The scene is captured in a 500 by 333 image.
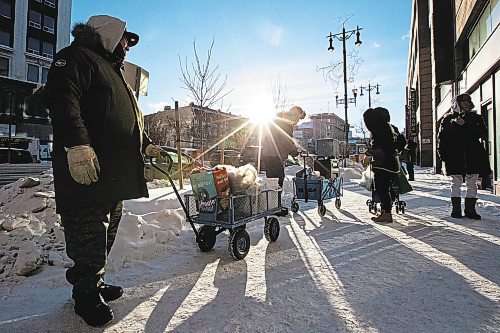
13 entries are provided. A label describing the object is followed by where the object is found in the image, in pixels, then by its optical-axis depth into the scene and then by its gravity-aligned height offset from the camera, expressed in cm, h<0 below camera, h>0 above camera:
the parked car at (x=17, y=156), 2011 +117
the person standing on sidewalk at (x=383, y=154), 519 +38
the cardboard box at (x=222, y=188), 334 -12
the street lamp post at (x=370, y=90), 4308 +1158
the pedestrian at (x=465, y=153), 534 +42
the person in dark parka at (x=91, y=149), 195 +16
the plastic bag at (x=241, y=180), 351 -4
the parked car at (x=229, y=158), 1500 +97
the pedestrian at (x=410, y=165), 1167 +51
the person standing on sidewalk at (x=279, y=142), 594 +63
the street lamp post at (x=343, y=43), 2217 +906
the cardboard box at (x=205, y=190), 334 -14
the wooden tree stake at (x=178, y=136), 686 +90
